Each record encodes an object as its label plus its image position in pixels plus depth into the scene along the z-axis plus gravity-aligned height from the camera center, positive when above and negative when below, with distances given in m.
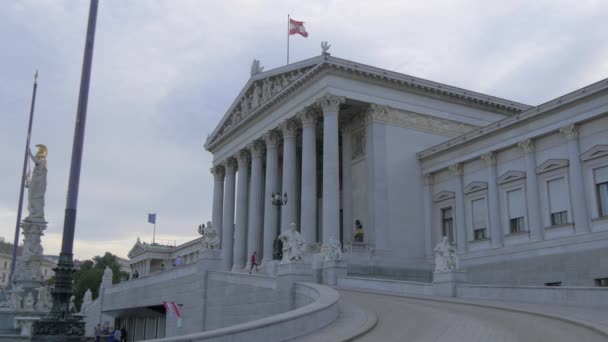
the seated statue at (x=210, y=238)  31.50 +2.51
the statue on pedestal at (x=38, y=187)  25.09 +3.92
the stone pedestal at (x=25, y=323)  19.59 -1.22
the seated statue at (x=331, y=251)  29.75 +1.78
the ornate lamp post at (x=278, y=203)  35.28 +4.72
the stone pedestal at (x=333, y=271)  28.88 +0.80
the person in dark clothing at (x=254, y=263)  41.12 +1.61
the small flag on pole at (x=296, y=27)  47.84 +19.87
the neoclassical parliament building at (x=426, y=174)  32.66 +7.40
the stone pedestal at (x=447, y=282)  24.41 +0.30
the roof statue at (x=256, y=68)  54.41 +18.92
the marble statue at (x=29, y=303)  22.75 -0.64
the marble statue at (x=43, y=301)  23.22 -0.58
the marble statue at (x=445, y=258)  25.05 +1.25
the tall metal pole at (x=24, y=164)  37.09 +7.15
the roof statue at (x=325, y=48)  42.56 +16.26
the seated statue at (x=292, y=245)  23.31 +1.60
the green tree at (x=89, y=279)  100.62 +1.09
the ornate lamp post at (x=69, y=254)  12.69 +0.67
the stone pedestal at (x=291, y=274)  23.05 +0.52
